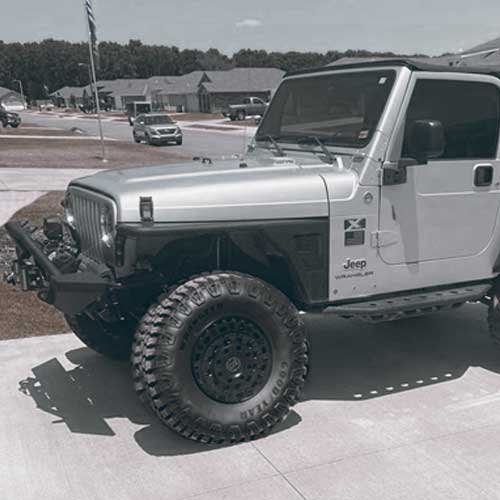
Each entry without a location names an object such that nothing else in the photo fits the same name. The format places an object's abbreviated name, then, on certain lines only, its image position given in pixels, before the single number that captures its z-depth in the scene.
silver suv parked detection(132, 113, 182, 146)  31.27
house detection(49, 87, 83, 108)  118.75
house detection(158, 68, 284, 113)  72.75
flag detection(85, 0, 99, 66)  20.44
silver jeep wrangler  3.54
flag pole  20.66
